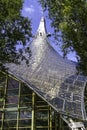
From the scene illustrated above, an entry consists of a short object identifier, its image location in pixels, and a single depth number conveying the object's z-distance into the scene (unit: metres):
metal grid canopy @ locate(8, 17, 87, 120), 12.97
